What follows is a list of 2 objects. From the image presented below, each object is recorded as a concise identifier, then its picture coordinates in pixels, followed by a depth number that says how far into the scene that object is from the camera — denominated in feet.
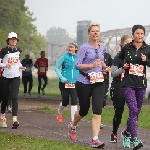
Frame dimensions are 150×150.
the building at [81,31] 280.51
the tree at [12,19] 146.61
